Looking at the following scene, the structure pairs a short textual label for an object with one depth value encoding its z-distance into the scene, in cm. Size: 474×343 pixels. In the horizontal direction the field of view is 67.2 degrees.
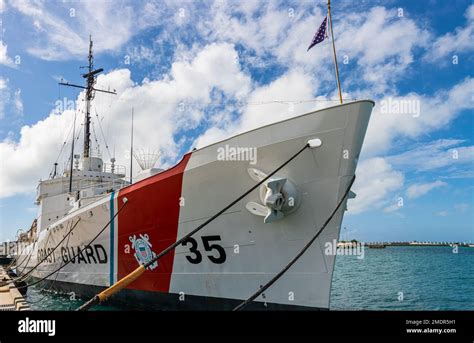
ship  600
